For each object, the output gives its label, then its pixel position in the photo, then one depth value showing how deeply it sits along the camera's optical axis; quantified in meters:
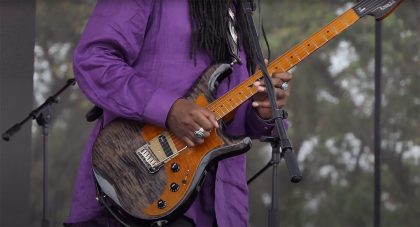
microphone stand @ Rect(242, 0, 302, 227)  4.82
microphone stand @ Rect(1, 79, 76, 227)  5.74
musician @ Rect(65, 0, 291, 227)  4.98
